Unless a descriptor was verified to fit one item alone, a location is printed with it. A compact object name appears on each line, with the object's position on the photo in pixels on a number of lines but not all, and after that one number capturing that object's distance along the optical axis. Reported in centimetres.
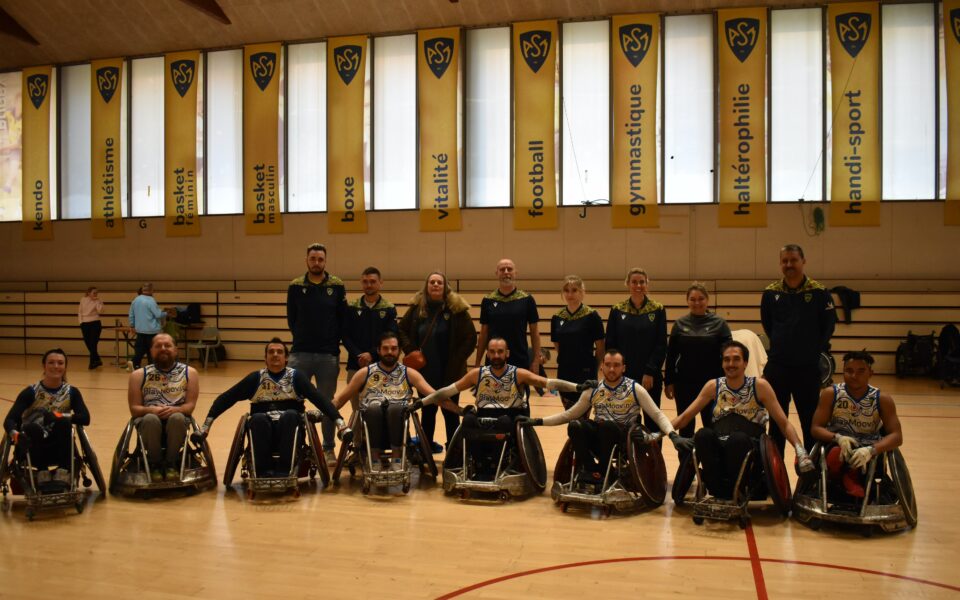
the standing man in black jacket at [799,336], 537
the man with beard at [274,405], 550
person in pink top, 1396
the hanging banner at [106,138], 1531
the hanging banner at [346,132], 1403
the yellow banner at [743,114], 1252
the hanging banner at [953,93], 1196
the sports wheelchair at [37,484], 499
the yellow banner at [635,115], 1284
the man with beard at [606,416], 520
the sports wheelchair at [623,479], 508
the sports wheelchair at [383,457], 550
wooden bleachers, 1223
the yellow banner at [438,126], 1358
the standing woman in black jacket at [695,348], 557
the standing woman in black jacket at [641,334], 580
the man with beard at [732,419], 485
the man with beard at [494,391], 564
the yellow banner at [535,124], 1314
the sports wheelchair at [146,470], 541
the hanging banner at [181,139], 1481
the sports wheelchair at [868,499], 462
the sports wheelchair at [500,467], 545
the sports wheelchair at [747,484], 477
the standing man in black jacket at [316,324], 633
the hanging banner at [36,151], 1571
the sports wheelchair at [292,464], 539
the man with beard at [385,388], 570
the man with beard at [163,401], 546
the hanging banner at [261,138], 1449
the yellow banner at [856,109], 1220
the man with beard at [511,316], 630
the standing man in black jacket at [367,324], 646
